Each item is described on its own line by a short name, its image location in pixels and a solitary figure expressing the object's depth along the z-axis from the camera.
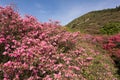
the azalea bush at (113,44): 5.67
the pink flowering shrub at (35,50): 2.38
